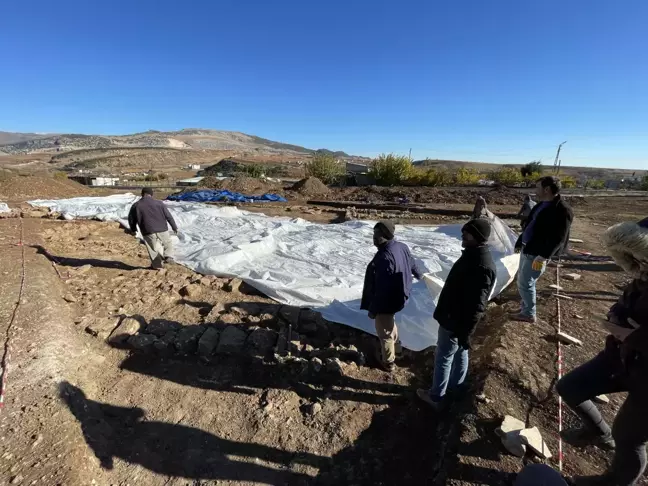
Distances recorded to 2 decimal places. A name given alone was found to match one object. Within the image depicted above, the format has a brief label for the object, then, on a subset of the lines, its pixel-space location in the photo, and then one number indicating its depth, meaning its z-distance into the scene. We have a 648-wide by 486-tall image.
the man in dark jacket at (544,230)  3.54
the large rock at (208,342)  3.94
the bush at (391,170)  28.22
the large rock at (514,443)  2.33
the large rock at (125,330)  4.15
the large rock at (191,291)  5.40
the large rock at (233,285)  5.66
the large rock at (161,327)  4.26
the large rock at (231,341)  3.93
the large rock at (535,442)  2.30
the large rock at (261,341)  3.89
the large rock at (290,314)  4.39
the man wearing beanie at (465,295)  2.46
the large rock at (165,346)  4.02
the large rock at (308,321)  4.30
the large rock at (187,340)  4.02
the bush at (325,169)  29.91
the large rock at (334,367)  3.56
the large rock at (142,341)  4.05
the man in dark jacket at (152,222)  5.97
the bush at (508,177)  29.66
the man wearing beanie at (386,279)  3.11
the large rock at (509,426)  2.48
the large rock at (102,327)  4.25
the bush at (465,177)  29.25
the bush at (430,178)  27.83
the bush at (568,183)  29.63
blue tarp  17.65
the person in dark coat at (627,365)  1.61
